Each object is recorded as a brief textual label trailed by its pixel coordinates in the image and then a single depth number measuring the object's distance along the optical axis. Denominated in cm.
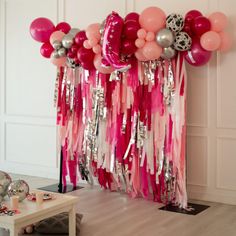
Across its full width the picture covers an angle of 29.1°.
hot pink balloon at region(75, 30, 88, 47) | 503
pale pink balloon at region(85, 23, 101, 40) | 485
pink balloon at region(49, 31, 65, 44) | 525
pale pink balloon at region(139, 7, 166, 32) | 452
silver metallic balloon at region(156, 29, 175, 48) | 446
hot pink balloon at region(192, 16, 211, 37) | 444
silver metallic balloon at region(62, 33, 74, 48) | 514
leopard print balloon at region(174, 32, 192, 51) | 446
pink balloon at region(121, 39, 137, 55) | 464
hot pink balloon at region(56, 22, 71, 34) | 536
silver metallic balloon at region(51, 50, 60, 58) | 527
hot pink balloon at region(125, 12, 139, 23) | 471
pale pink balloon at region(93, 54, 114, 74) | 489
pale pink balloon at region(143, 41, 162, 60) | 452
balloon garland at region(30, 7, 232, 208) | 454
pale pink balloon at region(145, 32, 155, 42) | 455
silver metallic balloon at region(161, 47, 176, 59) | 457
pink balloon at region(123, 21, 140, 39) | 462
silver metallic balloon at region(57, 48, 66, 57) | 521
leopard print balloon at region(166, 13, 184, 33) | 450
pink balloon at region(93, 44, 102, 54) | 486
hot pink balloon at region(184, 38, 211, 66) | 449
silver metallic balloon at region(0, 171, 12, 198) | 349
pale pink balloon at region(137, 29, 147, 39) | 456
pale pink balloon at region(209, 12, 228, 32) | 444
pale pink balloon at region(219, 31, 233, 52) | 448
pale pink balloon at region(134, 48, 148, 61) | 466
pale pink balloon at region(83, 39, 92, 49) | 490
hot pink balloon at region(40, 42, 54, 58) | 543
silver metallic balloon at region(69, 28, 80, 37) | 520
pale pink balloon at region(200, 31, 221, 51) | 436
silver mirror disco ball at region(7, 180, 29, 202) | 346
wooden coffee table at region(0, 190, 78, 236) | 310
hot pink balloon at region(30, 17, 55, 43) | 541
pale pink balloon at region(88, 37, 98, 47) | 485
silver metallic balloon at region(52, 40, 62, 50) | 523
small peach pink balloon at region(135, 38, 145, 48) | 457
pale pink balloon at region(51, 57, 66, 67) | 531
